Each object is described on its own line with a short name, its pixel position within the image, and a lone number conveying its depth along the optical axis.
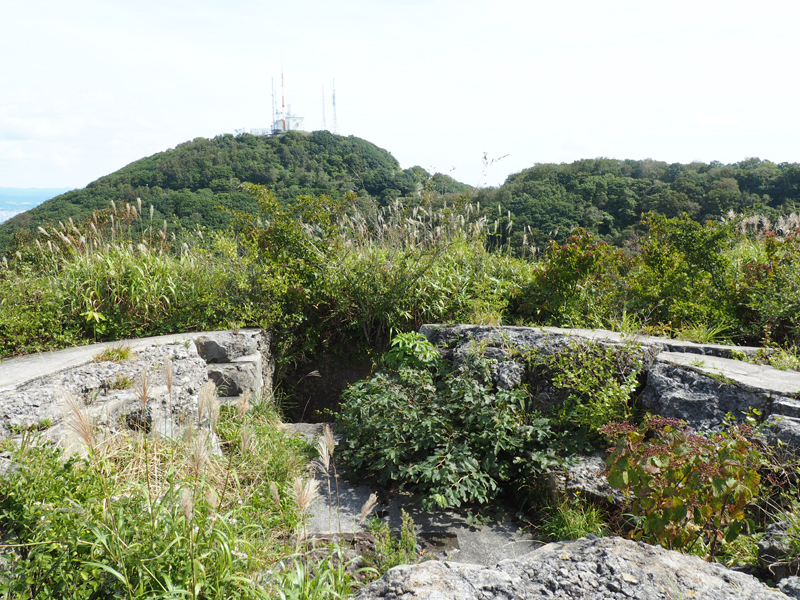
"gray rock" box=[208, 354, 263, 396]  4.89
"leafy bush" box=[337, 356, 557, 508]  3.55
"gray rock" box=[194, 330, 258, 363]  5.03
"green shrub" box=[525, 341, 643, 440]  3.65
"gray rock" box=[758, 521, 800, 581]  2.14
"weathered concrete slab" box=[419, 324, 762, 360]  4.23
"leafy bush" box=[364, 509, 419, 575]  2.68
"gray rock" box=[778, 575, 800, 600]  1.83
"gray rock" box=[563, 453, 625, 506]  3.29
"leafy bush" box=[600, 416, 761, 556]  2.24
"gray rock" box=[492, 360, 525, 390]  4.20
